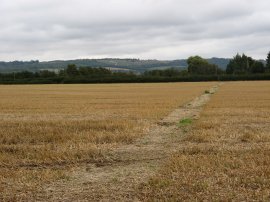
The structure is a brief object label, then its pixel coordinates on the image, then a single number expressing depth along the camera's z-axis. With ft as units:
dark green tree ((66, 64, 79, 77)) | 481.71
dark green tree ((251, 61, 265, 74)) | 439.63
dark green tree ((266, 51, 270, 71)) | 465.31
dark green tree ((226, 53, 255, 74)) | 492.54
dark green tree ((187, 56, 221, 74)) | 469.08
